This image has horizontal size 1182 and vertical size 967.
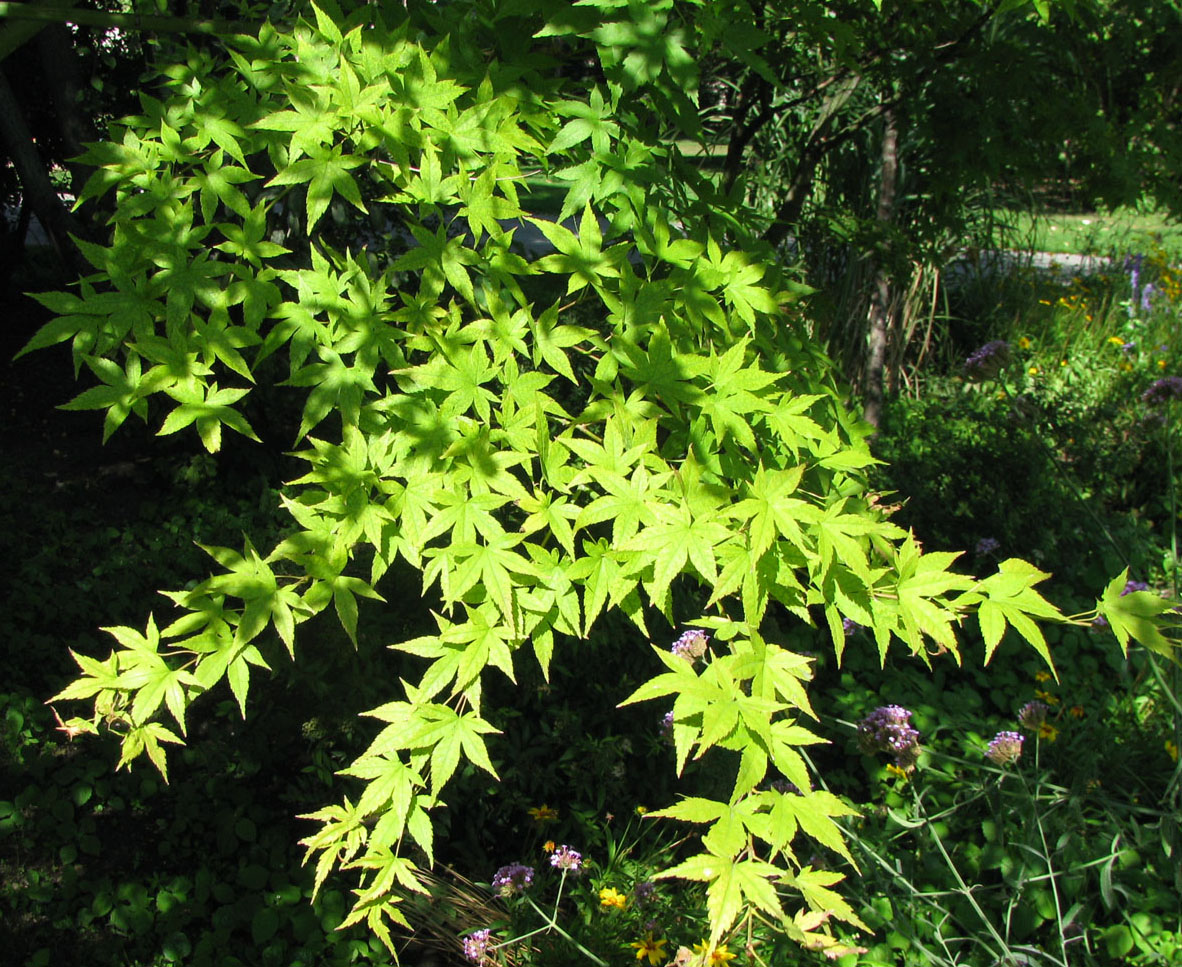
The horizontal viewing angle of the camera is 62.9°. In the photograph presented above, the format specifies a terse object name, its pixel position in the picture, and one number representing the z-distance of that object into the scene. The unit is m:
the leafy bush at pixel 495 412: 1.27
